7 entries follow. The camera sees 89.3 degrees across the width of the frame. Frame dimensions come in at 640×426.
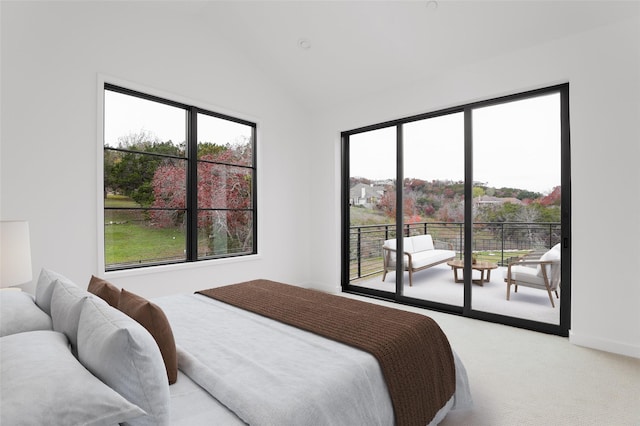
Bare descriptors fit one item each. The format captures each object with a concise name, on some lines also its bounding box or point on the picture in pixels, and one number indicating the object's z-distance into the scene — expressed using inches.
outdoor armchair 122.9
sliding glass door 122.5
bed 29.5
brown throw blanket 55.4
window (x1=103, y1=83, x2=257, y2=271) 122.7
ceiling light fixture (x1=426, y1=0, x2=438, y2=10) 114.2
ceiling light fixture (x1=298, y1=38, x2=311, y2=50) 146.3
